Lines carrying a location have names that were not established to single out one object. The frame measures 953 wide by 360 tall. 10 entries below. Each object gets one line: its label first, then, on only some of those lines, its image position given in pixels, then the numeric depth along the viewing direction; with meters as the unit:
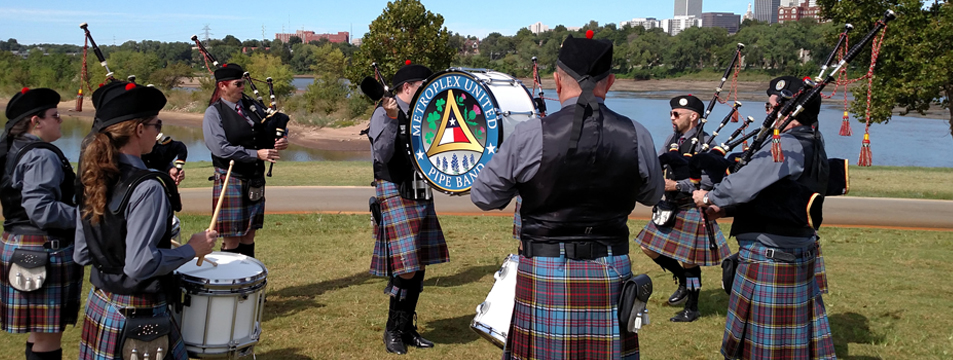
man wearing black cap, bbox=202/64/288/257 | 5.05
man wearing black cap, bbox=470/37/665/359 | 2.56
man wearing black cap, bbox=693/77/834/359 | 3.37
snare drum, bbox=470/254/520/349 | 2.93
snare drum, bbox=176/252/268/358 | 2.87
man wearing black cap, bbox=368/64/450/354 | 4.29
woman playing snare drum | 2.42
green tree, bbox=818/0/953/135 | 14.16
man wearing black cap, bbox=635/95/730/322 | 5.04
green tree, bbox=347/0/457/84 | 33.38
